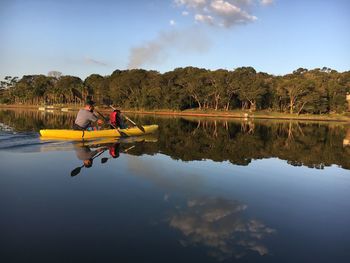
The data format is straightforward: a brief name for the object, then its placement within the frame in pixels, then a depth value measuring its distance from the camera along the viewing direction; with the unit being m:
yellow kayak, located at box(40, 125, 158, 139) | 17.50
